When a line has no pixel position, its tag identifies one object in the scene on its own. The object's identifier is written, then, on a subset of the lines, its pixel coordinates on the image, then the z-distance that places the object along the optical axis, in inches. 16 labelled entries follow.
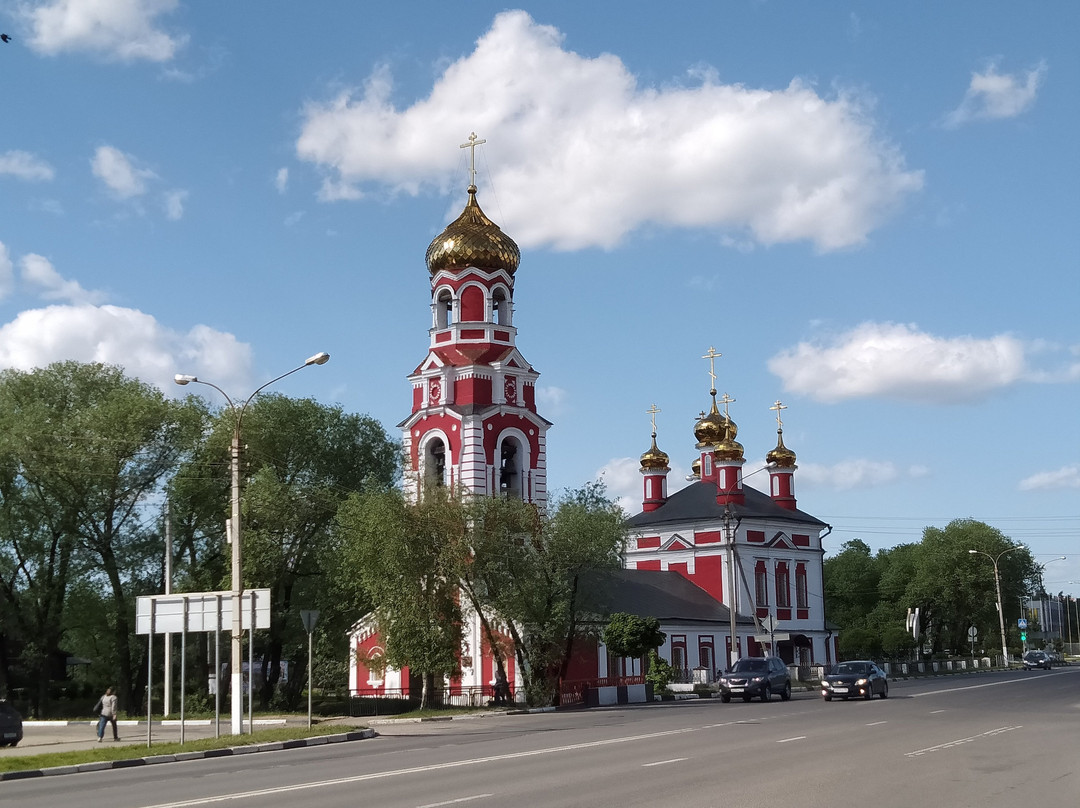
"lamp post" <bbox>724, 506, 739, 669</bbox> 1892.2
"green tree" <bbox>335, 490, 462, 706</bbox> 1604.3
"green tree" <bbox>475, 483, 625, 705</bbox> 1632.6
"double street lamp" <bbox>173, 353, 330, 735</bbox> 1044.5
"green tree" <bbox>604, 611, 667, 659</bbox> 1819.6
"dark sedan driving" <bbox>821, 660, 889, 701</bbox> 1545.3
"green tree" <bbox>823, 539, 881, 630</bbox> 4379.9
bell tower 1988.2
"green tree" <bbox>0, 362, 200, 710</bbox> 1737.2
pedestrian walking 1106.1
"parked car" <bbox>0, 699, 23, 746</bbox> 1088.8
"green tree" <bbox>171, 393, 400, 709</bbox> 1775.3
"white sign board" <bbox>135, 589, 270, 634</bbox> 1016.2
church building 1961.1
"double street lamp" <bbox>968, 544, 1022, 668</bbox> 3238.2
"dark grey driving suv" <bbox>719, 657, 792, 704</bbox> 1649.9
